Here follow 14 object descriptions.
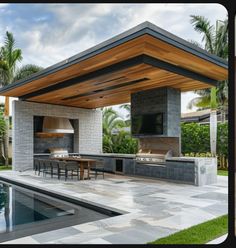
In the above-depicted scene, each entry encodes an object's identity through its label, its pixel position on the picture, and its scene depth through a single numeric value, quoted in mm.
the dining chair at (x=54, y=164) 9672
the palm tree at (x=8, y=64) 15875
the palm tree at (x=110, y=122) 17250
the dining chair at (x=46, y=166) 10302
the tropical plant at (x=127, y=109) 18869
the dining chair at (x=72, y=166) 9086
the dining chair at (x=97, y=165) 9973
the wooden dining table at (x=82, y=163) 9758
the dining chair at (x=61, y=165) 9212
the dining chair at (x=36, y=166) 11352
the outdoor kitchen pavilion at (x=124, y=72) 6062
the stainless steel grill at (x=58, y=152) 13256
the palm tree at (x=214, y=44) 14592
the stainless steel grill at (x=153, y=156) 9695
